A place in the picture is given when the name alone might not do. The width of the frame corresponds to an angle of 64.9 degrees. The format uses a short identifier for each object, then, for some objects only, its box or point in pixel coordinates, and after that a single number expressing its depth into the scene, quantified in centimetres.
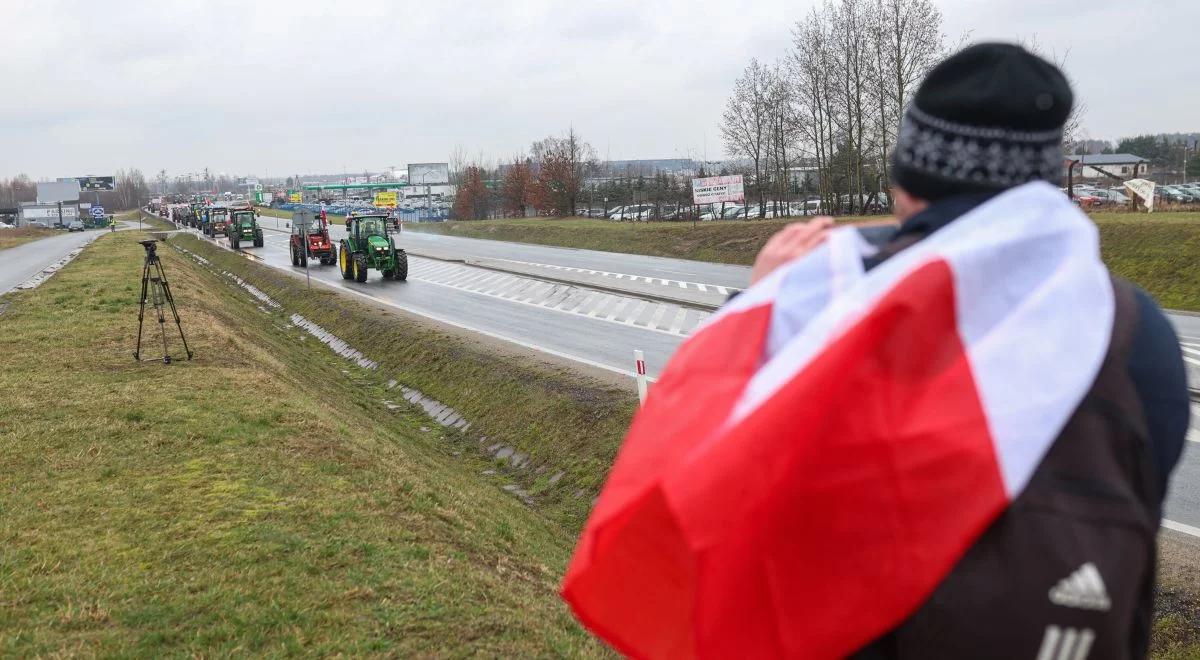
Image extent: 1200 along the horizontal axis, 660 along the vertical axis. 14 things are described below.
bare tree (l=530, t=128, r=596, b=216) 6550
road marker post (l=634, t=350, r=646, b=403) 1087
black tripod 1432
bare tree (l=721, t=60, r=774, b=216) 4881
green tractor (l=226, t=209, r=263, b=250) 5153
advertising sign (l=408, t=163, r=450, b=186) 12669
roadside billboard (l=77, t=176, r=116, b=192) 15112
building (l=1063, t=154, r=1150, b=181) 8044
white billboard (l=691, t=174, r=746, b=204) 4209
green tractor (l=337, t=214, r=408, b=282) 3334
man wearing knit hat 138
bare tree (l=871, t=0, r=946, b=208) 3922
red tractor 3966
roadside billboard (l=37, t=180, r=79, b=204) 12331
